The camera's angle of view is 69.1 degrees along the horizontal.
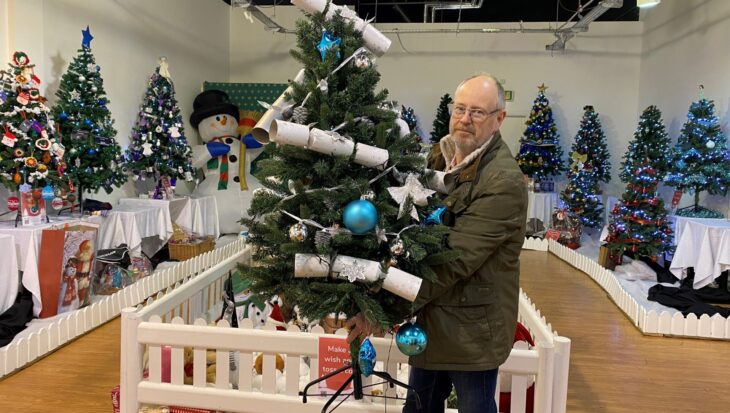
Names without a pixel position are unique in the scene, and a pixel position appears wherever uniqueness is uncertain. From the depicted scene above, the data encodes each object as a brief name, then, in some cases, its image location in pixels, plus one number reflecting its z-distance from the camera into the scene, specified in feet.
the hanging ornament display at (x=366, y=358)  5.04
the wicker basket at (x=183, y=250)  20.20
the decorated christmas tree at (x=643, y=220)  19.52
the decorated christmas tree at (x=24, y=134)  12.74
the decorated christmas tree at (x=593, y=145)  28.60
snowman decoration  25.54
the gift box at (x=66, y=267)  12.77
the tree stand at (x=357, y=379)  5.16
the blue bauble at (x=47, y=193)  13.42
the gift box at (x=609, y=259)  20.72
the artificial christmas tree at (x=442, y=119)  29.53
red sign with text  6.47
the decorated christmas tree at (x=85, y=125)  14.98
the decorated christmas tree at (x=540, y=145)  28.66
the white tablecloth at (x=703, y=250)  16.46
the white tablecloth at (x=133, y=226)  16.30
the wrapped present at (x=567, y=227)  26.30
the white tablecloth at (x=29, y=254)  12.53
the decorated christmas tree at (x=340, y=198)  4.65
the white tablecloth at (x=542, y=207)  28.58
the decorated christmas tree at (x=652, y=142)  24.38
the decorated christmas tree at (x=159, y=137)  19.56
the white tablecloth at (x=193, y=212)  21.12
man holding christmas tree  4.87
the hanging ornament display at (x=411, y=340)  4.81
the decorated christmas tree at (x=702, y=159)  19.87
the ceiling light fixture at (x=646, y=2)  16.76
